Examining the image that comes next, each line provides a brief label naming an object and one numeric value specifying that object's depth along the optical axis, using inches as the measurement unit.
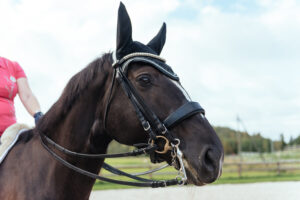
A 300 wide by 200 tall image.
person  137.6
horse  94.8
